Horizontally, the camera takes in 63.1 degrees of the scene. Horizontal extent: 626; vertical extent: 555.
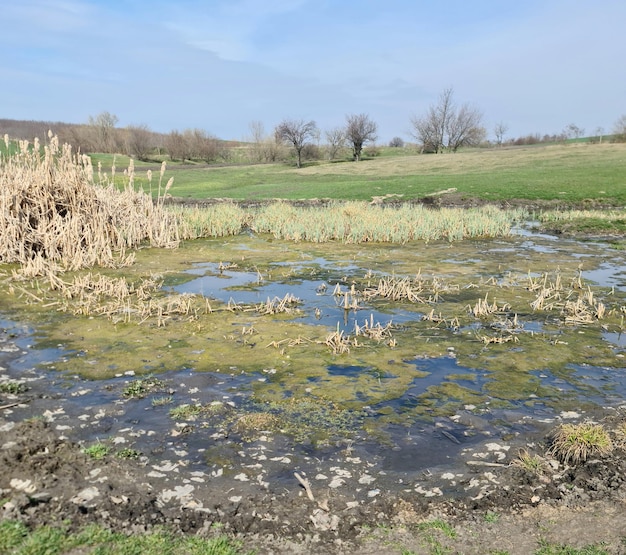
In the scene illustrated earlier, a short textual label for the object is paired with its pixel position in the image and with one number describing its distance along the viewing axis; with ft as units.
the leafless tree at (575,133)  397.39
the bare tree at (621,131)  217.64
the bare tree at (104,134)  255.17
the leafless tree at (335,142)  290.97
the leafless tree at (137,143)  260.83
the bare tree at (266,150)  280.51
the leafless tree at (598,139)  237.00
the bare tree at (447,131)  286.66
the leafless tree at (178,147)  274.57
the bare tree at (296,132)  253.44
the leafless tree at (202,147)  278.67
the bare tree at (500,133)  399.85
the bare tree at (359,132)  269.38
